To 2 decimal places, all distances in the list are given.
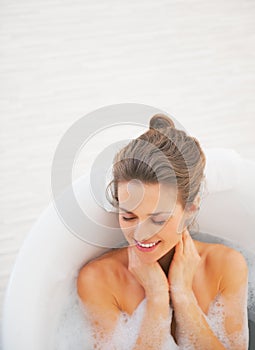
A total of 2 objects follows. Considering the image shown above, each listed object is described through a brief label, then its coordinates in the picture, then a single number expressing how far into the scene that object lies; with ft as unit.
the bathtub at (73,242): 4.37
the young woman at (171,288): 4.50
